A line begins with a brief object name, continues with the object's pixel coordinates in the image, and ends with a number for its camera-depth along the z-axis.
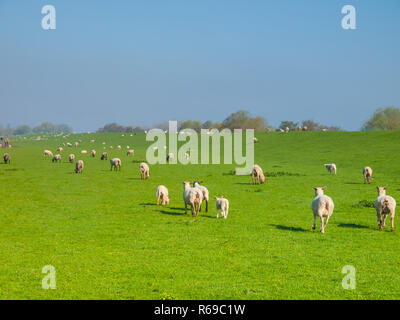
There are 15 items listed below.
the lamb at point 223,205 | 20.11
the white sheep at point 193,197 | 20.14
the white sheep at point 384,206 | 16.25
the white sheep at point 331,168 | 40.78
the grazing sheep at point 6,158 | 58.59
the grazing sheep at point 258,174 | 34.28
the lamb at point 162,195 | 24.53
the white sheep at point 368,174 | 33.12
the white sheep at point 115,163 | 47.89
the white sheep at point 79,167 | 44.78
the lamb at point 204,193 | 21.09
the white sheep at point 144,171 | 38.72
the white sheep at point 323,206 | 15.94
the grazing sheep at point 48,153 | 73.28
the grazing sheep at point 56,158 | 61.23
